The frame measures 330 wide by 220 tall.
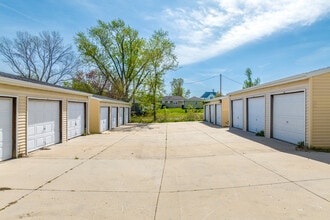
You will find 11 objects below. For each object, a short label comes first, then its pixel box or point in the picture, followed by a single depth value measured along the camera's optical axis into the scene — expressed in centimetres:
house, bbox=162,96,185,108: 6512
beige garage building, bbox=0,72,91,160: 762
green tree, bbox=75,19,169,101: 3066
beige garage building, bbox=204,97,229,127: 2137
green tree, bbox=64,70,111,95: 3566
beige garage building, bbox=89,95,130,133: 1664
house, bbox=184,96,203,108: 6619
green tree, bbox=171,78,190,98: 7761
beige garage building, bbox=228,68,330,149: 916
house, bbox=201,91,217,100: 8242
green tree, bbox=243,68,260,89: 4486
